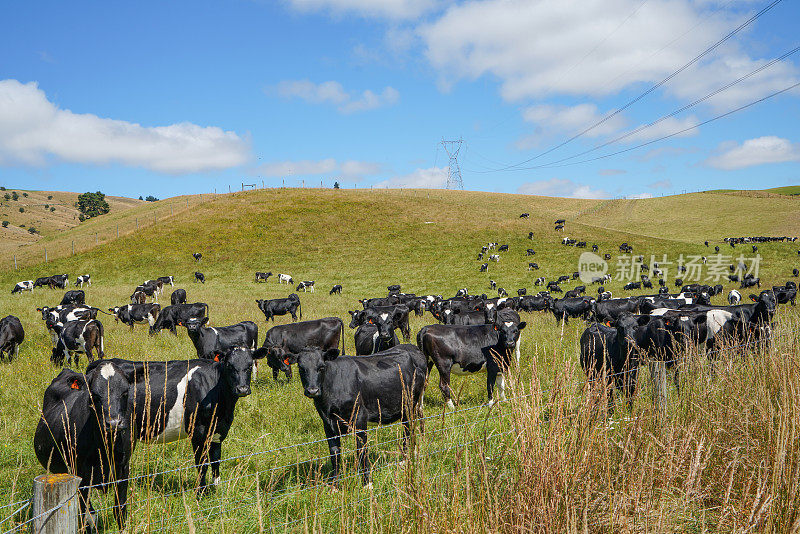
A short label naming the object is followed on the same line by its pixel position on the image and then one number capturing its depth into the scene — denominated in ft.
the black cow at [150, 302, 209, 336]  63.77
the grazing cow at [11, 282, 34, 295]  121.45
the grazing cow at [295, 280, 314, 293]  127.28
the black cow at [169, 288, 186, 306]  95.08
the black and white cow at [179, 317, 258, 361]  40.52
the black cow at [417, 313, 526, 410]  32.86
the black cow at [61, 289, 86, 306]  76.54
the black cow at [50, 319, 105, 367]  41.50
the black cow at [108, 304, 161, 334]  67.41
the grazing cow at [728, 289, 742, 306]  87.53
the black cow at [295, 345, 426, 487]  20.89
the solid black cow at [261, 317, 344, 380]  44.60
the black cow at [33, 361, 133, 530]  16.67
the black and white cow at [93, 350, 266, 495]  21.26
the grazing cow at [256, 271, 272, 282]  139.21
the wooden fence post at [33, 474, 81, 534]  9.57
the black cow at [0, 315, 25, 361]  43.09
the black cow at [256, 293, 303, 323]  78.96
